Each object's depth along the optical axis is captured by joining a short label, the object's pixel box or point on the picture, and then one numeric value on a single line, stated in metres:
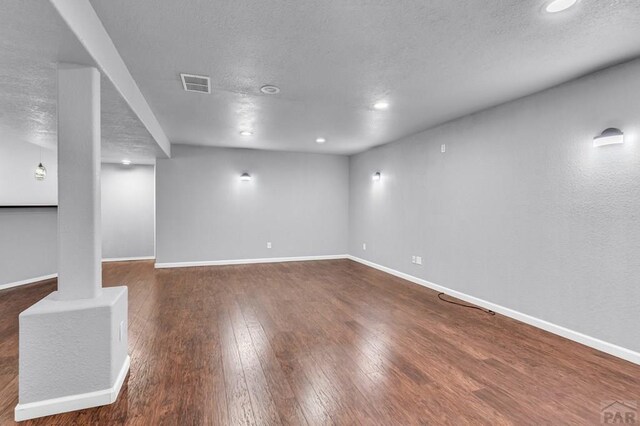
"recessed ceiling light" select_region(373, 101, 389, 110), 3.86
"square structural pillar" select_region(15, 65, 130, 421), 1.97
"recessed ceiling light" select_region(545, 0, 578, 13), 1.94
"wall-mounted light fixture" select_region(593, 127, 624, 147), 2.76
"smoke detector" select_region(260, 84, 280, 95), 3.34
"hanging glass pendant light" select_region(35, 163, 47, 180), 5.44
